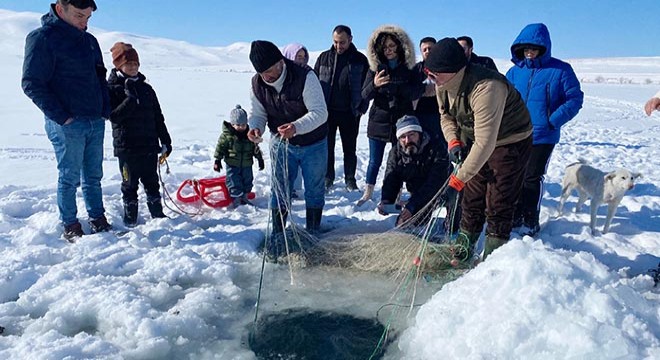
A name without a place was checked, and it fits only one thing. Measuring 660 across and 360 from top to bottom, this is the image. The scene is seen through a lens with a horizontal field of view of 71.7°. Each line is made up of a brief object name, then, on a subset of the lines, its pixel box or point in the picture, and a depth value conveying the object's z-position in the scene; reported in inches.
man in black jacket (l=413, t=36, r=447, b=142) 200.4
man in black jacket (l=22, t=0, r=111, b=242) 141.5
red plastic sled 208.4
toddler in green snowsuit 208.7
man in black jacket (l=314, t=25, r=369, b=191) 214.8
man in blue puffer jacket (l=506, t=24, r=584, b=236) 157.8
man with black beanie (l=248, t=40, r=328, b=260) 145.4
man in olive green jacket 112.7
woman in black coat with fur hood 191.8
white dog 169.6
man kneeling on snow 178.4
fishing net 145.0
